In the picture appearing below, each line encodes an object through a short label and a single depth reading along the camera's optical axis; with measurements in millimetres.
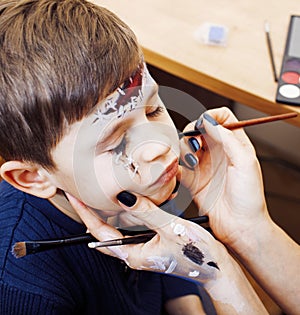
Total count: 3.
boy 613
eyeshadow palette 906
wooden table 943
